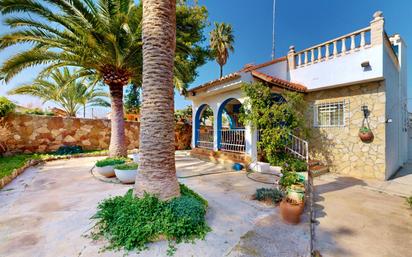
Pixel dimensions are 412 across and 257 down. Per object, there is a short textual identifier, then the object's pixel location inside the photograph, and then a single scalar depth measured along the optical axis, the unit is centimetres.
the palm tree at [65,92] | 1396
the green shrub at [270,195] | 499
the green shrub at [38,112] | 1350
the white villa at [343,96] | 807
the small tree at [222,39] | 2380
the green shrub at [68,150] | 1188
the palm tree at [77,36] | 694
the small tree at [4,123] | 985
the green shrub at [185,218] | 320
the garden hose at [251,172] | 705
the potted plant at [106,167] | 716
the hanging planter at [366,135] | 822
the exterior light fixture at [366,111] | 842
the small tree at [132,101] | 1859
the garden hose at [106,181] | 668
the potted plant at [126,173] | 638
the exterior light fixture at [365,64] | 780
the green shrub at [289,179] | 482
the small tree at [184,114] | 1765
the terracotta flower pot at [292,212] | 402
